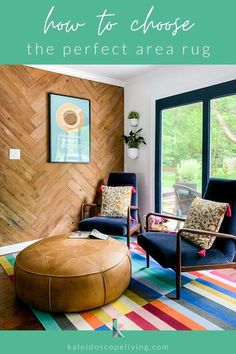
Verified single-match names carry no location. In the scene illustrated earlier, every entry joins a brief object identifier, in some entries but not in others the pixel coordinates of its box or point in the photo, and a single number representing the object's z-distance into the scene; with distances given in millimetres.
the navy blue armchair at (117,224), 2867
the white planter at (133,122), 3756
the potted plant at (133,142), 3741
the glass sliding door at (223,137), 2748
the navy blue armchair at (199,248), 1952
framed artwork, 3273
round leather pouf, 1693
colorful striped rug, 1638
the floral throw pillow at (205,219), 2070
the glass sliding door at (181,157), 3088
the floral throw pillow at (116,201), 3266
